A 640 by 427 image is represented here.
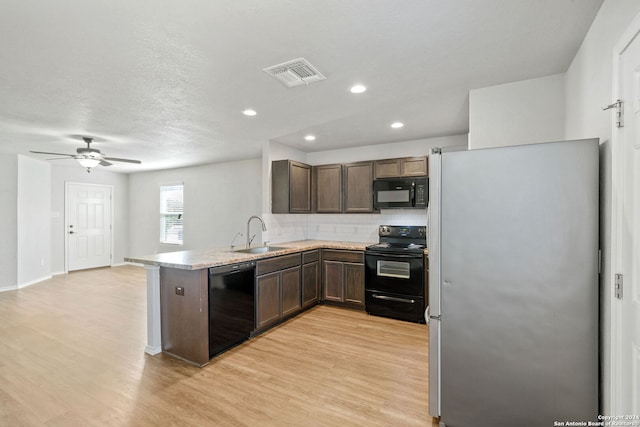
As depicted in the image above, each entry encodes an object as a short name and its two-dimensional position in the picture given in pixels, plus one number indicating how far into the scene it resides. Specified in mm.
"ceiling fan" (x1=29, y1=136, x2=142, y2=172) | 4355
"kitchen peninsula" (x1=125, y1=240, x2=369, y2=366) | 2711
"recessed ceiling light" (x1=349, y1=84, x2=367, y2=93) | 2646
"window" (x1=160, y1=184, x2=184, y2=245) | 7227
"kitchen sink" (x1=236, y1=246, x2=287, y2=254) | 3716
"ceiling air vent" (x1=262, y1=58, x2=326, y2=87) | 2234
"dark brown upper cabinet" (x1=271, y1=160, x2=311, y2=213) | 4512
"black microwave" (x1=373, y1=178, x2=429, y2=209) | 4164
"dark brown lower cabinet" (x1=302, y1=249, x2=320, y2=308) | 4191
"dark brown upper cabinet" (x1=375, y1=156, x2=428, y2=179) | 4219
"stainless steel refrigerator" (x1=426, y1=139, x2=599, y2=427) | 1568
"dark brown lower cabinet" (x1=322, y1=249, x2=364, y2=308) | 4238
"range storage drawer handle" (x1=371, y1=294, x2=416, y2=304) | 3799
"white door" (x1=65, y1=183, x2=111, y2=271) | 6871
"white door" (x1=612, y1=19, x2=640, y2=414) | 1236
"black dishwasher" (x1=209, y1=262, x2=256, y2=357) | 2803
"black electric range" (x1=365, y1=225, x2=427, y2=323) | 3764
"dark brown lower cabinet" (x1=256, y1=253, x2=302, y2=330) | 3408
